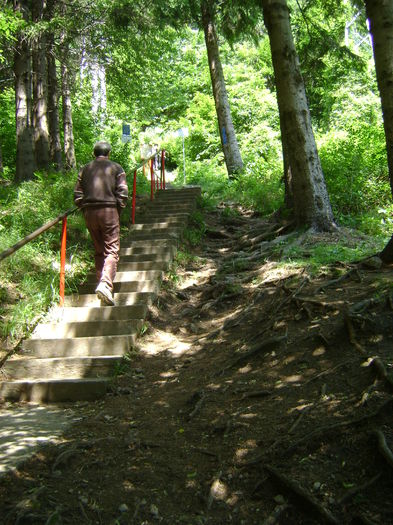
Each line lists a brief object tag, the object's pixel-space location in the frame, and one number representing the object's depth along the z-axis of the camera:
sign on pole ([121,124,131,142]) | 15.10
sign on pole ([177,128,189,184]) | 17.57
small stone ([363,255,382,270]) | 5.80
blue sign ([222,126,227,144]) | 16.33
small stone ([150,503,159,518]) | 2.86
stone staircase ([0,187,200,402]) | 4.99
